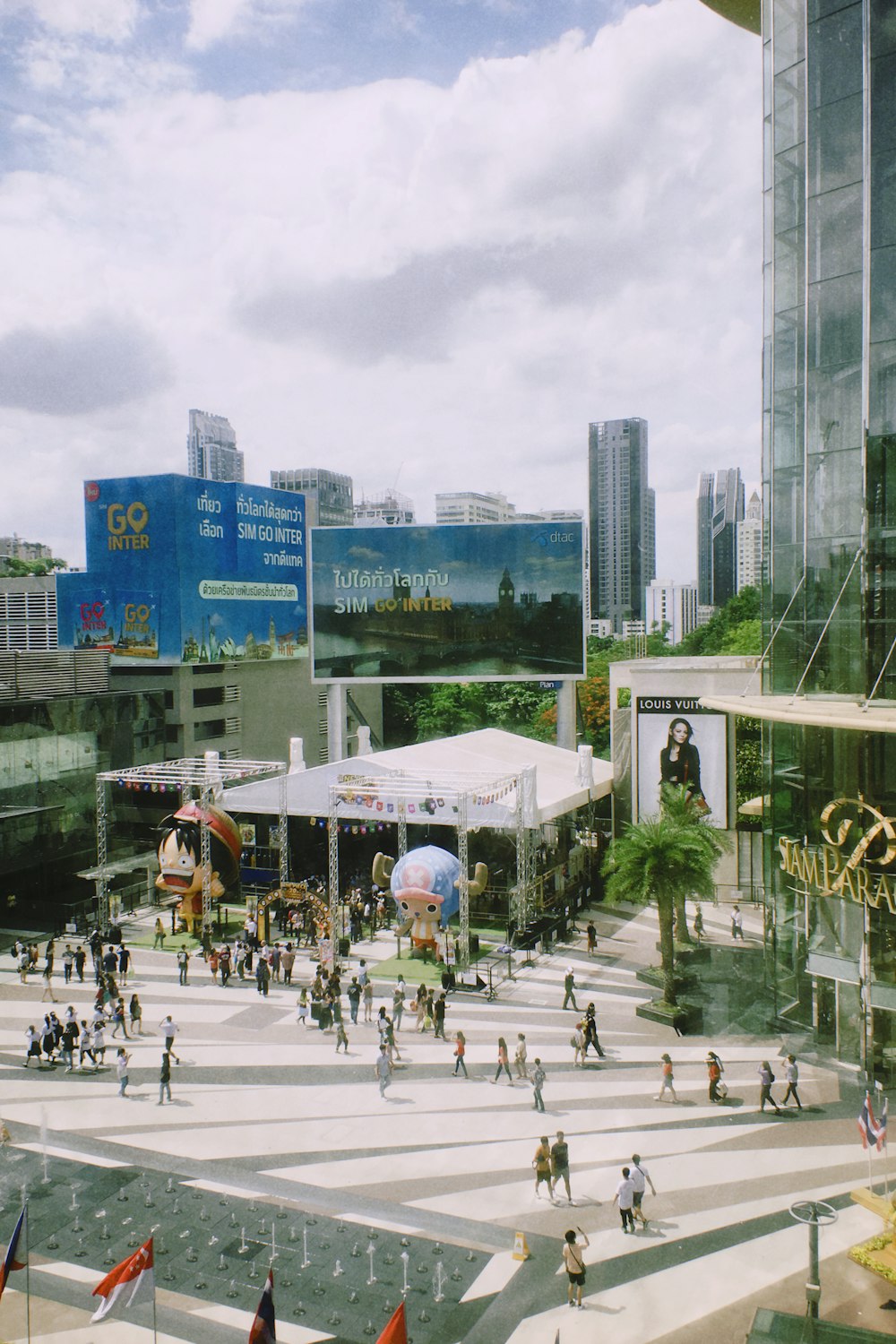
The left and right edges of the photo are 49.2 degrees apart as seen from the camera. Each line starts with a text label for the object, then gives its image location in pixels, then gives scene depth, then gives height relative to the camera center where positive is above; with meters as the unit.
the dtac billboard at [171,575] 51.59 +3.75
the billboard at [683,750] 36.53 -4.33
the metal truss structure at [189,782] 33.28 -4.86
